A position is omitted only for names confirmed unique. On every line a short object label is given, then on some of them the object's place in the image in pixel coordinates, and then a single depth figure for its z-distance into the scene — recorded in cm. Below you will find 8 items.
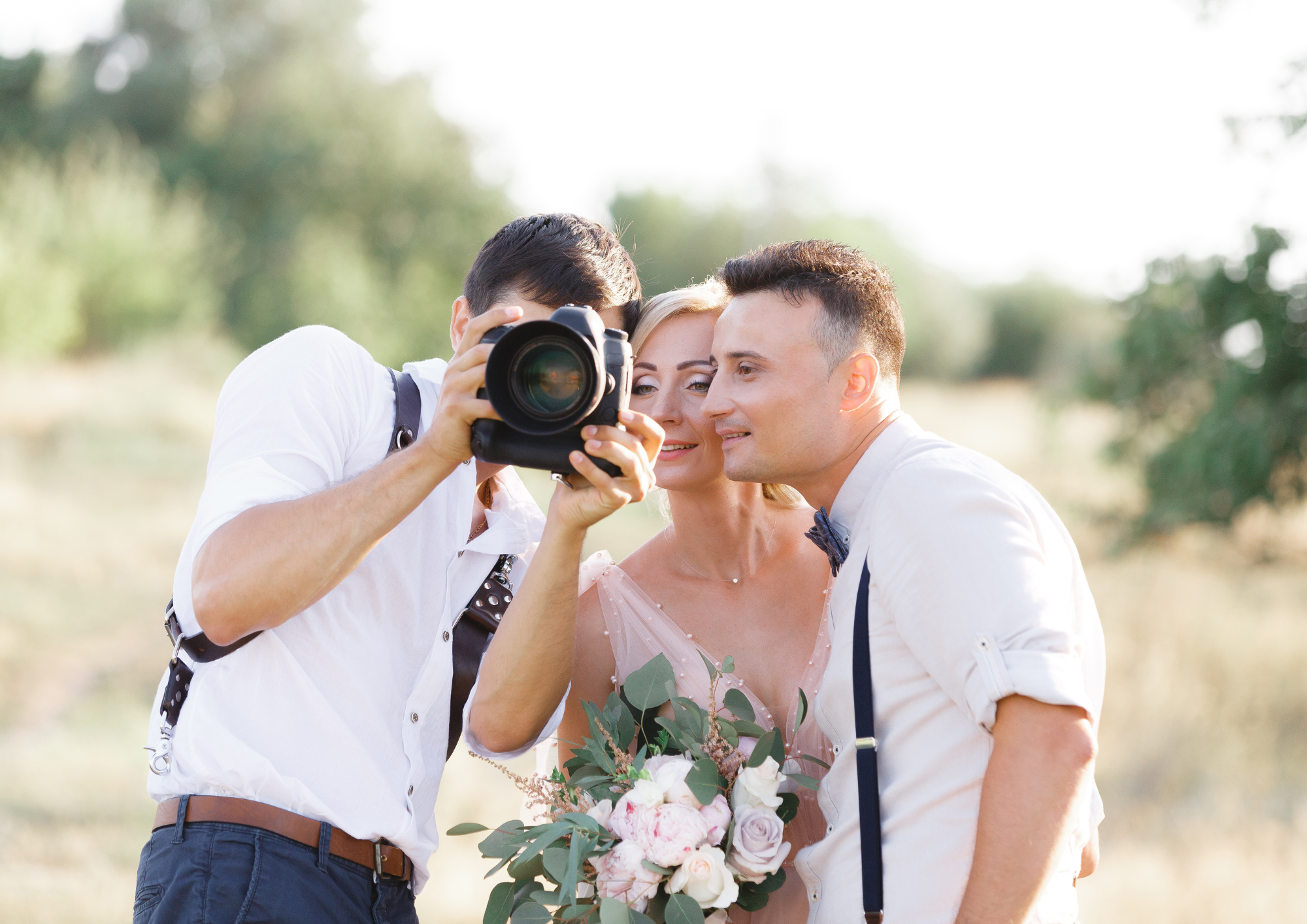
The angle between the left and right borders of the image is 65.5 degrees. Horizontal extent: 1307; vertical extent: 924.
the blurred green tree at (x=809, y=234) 4450
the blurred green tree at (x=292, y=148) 3172
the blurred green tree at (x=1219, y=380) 841
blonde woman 297
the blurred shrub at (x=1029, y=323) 4784
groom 182
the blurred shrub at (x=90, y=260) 2223
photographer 199
